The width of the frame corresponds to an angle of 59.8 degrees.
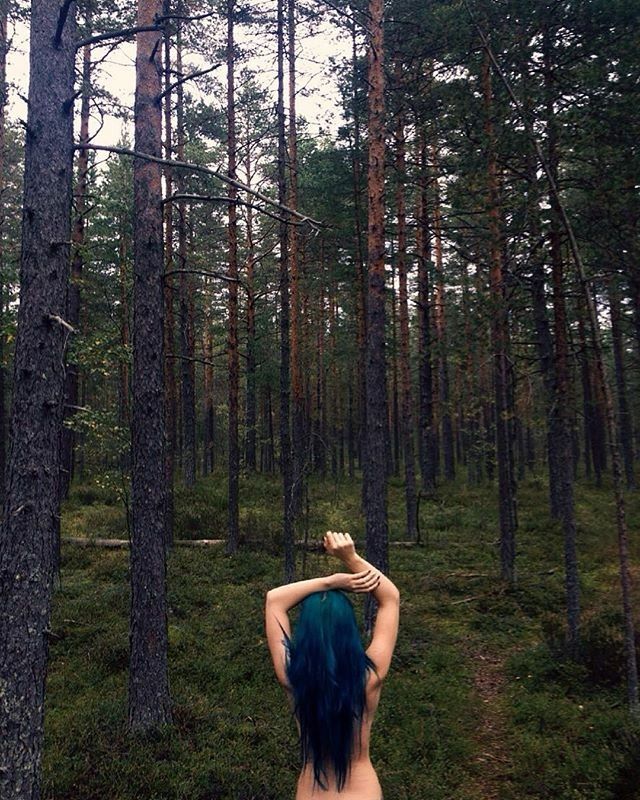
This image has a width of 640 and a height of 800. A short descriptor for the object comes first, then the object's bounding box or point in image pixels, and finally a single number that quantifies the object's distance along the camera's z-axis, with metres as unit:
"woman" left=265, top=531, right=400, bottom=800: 2.10
